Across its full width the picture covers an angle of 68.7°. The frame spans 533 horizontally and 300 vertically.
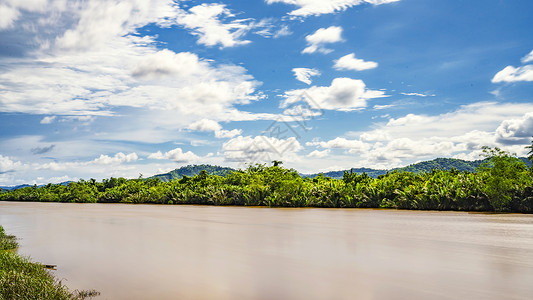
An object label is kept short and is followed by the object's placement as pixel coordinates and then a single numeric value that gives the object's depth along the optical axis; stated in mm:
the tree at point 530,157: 33981
